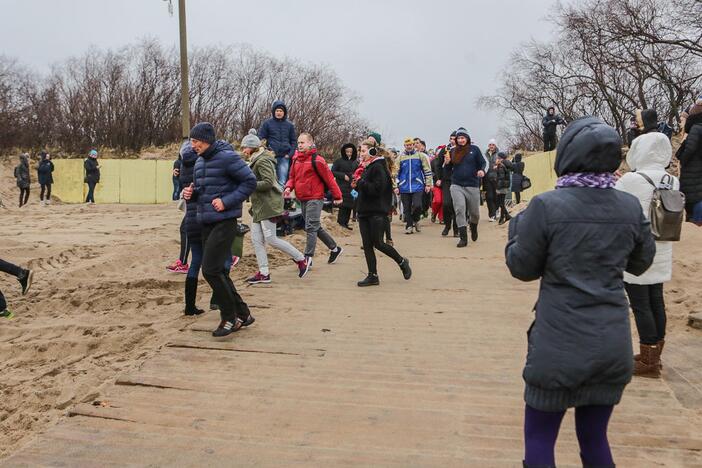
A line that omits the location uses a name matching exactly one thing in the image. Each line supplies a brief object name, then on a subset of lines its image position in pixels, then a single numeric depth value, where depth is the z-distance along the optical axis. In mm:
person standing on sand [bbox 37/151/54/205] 23484
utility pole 19800
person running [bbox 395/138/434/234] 13820
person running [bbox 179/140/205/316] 6578
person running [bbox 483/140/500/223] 16406
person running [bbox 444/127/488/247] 11539
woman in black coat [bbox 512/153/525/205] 21297
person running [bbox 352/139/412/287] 8047
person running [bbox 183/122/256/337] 5680
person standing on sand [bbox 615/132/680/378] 4629
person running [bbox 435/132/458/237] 12875
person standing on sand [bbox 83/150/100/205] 23703
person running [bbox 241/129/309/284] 7809
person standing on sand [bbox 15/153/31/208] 22719
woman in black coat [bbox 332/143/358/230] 13969
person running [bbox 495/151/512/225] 17688
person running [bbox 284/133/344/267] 9000
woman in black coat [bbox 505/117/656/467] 2584
